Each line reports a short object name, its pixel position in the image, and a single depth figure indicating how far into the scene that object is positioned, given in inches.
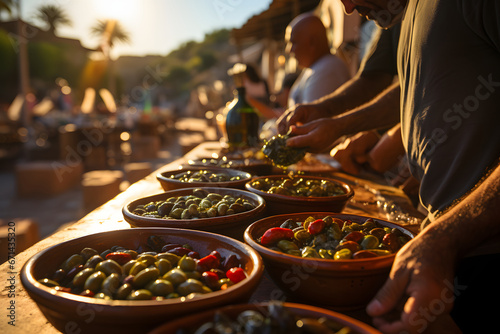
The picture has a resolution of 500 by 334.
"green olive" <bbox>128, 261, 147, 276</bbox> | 34.0
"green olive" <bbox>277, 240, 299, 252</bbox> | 38.0
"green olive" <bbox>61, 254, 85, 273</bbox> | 36.2
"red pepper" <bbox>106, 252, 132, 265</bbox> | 37.2
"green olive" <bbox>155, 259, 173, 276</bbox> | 34.5
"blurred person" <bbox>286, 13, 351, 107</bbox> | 142.2
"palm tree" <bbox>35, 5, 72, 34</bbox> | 1536.7
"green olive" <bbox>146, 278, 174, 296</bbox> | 30.5
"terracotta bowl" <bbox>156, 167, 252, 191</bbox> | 67.6
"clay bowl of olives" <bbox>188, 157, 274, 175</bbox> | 87.1
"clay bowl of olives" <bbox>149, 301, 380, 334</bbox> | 22.5
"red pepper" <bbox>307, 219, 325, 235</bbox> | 41.5
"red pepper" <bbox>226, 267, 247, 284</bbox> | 32.8
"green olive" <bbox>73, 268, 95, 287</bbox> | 33.4
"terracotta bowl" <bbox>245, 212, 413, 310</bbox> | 33.0
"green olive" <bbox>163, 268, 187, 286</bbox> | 32.2
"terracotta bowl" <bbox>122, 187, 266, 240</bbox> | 45.0
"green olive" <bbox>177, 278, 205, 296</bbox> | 30.6
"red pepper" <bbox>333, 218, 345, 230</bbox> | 44.9
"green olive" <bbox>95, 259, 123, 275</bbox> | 34.4
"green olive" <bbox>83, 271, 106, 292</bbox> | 32.1
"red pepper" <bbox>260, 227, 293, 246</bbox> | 39.8
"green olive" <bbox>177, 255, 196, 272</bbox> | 35.0
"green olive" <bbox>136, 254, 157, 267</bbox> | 35.5
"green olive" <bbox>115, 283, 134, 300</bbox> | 30.5
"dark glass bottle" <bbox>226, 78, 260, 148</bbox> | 119.0
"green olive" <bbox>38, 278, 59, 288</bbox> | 32.1
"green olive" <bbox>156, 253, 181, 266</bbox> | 36.5
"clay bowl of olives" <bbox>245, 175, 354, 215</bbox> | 56.6
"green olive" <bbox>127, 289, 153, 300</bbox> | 29.5
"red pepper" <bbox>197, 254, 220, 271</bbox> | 35.4
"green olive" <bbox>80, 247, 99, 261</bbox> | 38.5
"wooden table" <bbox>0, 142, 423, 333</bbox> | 34.6
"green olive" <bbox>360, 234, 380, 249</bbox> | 38.3
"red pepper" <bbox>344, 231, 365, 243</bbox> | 39.6
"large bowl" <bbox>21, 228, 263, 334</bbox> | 26.3
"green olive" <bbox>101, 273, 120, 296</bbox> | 31.5
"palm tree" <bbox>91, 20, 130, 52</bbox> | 1631.9
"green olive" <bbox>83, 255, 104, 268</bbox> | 36.1
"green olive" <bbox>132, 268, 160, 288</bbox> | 31.9
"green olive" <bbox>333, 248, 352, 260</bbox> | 35.1
